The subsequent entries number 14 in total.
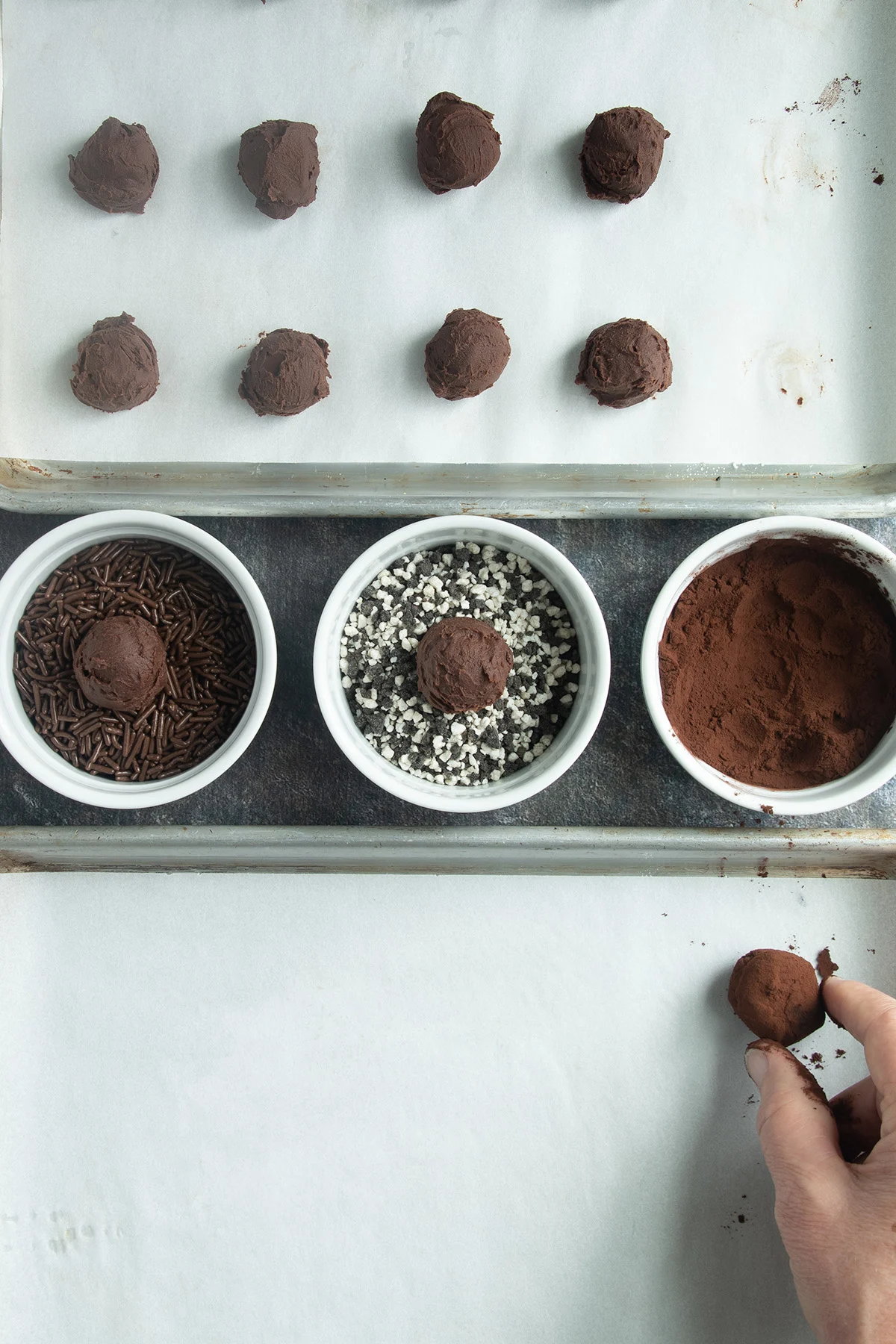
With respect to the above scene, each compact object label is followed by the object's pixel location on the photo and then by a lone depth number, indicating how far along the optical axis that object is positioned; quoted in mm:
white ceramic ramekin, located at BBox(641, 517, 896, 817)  392
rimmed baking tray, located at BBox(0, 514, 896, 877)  416
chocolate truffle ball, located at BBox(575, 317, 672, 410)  418
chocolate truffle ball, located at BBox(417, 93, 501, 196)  416
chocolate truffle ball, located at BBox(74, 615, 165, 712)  383
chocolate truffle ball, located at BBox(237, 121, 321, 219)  416
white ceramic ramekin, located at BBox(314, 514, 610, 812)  391
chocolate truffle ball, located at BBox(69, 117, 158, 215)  417
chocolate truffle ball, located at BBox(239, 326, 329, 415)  416
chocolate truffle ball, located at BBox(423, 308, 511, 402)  416
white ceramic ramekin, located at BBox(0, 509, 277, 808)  390
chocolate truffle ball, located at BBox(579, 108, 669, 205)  418
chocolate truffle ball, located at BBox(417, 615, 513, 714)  381
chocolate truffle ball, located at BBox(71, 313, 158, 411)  417
